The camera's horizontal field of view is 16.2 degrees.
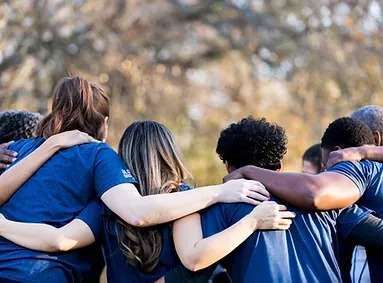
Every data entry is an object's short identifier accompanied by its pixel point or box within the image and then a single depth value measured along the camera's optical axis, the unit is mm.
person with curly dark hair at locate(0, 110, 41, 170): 6516
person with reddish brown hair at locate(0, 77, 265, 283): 5315
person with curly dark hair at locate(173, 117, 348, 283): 5157
